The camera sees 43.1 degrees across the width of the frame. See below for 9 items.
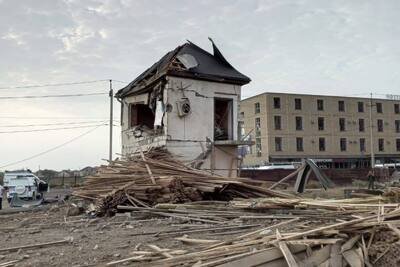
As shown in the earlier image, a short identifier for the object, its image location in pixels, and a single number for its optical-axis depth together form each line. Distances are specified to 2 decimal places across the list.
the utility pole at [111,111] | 31.79
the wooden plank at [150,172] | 14.43
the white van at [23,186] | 25.62
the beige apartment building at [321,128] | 69.19
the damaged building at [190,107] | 22.34
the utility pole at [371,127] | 70.93
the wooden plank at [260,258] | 6.35
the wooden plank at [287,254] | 6.43
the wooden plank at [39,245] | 8.41
